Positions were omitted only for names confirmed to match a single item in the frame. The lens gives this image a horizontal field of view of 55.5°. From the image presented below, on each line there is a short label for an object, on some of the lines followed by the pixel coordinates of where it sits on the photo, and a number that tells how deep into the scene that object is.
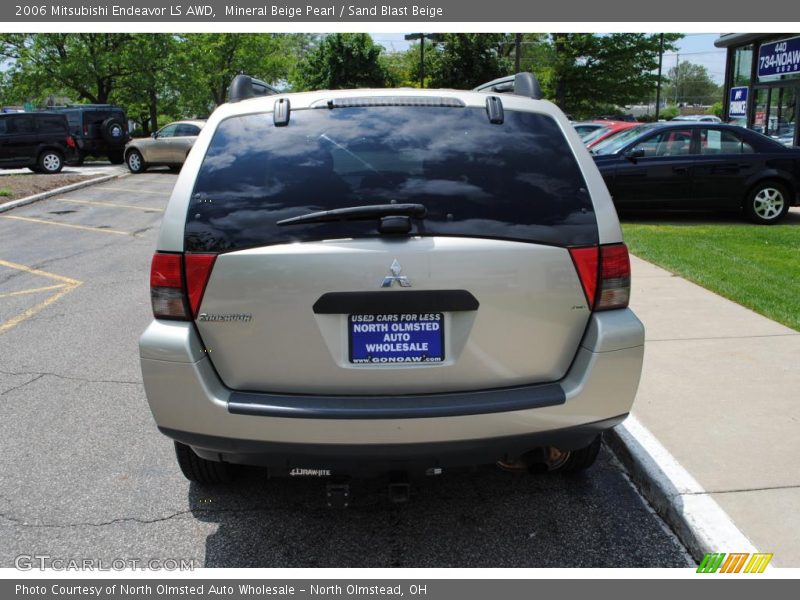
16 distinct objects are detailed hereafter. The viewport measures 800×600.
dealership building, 18.56
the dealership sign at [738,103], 20.89
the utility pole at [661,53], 42.91
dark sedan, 12.04
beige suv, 2.85
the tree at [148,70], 35.91
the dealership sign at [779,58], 18.31
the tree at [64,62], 35.84
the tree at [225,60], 42.34
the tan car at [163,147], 24.84
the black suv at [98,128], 26.91
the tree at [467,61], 41.50
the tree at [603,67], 43.31
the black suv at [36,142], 23.95
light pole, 41.21
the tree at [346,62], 45.69
